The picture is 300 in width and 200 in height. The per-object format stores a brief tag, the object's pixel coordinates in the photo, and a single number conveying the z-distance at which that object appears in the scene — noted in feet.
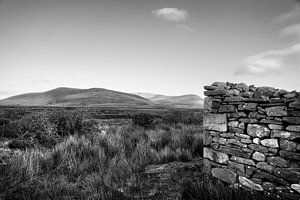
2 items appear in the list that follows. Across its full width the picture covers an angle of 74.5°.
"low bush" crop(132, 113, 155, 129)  42.74
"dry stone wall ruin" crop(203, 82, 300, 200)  10.43
